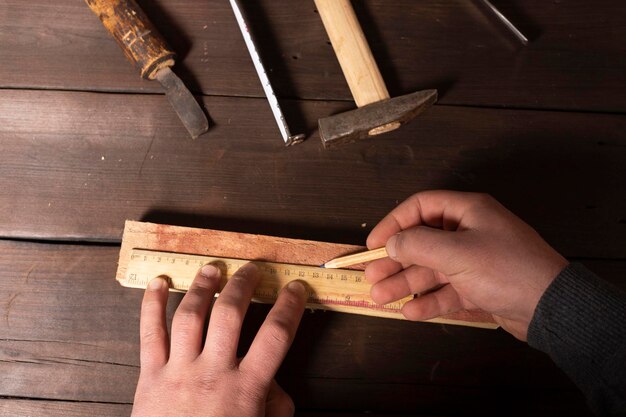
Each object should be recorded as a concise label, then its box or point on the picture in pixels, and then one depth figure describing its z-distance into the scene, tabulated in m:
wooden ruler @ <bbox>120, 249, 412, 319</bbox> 0.63
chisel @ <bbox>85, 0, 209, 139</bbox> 0.65
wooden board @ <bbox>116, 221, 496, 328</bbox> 0.64
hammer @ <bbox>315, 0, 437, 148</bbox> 0.64
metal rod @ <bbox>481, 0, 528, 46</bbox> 0.68
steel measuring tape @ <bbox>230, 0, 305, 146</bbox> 0.66
